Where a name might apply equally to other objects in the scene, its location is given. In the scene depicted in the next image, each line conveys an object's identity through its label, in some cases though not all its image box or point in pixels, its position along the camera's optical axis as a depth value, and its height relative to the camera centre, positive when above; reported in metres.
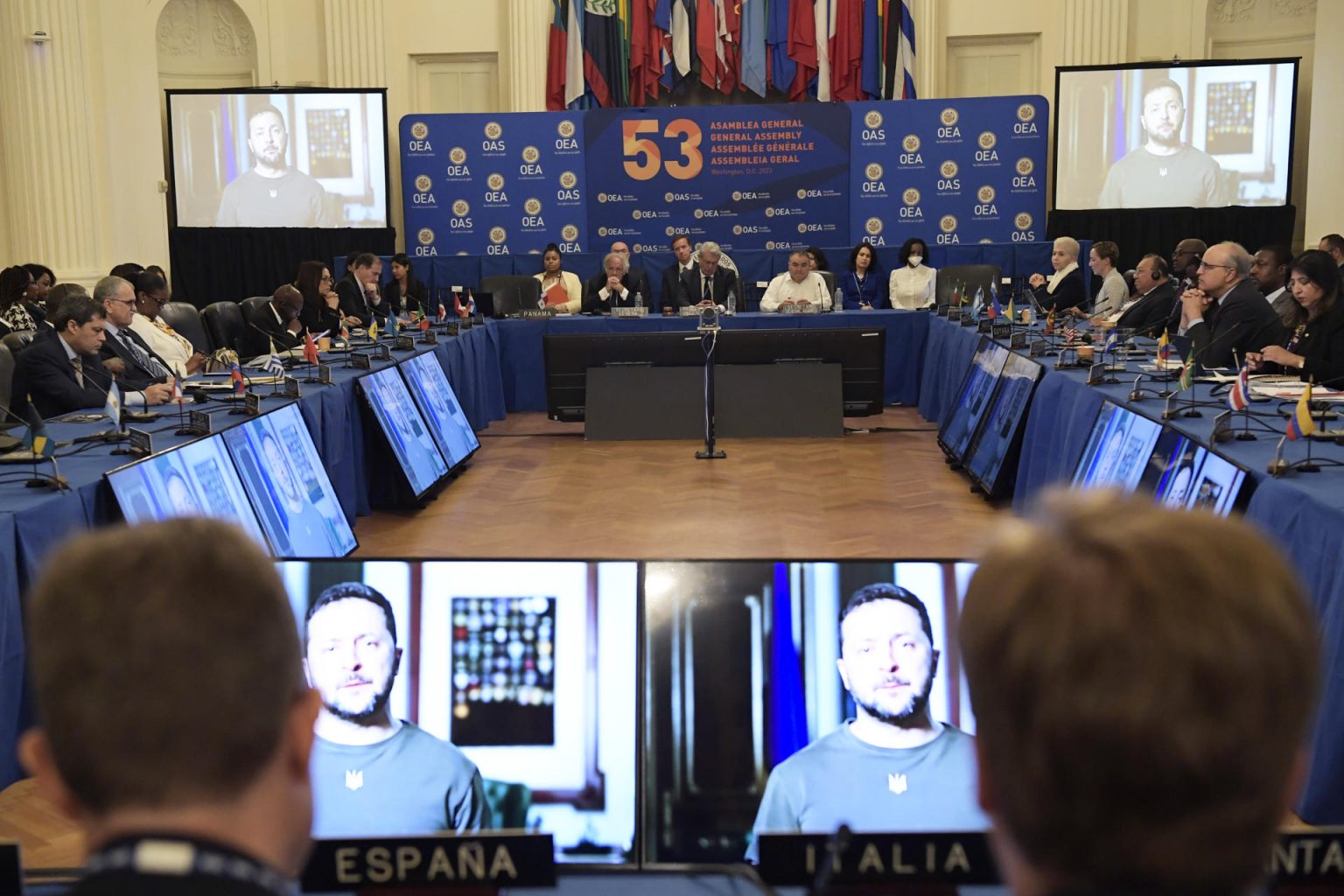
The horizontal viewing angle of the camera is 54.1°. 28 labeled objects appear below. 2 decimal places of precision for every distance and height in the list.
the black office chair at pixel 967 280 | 9.98 -0.36
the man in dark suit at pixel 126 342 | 5.59 -0.47
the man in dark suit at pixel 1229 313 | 5.50 -0.34
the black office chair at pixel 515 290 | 10.22 -0.43
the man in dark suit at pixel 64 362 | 4.89 -0.47
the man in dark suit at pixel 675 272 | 9.59 -0.28
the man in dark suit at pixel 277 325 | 7.07 -0.49
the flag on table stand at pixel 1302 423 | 3.16 -0.46
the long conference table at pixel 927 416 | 2.64 -0.72
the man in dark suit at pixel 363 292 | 8.95 -0.39
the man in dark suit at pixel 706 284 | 9.56 -0.37
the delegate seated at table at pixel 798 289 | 9.36 -0.40
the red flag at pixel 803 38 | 12.73 +1.88
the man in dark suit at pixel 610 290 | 9.46 -0.40
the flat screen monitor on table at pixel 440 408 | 6.70 -0.92
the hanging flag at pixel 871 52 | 12.72 +1.73
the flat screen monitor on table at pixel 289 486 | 4.10 -0.83
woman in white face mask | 10.16 -0.38
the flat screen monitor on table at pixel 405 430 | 5.95 -0.92
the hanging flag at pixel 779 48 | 12.84 +1.80
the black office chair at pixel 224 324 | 7.51 -0.51
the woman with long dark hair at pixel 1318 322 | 4.84 -0.33
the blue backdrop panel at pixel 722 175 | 11.99 +0.53
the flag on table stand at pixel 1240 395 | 3.64 -0.45
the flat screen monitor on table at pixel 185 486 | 3.39 -0.68
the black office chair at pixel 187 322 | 7.14 -0.47
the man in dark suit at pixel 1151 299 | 7.27 -0.37
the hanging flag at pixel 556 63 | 12.91 +1.67
